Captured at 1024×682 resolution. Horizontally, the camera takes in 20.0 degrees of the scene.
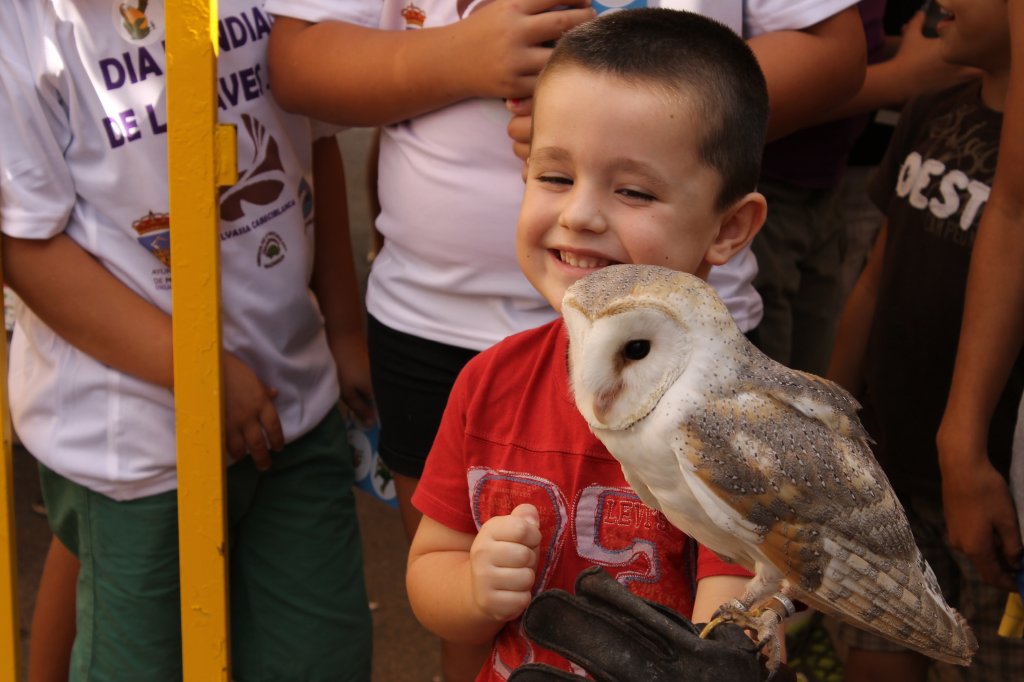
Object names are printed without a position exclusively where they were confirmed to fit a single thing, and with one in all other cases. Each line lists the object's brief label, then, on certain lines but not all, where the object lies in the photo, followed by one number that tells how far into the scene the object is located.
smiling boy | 1.79
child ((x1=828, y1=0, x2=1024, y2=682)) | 2.20
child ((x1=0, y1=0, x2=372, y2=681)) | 2.08
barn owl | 1.68
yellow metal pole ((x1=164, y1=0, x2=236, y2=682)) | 1.96
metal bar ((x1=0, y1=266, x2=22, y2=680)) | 2.06
